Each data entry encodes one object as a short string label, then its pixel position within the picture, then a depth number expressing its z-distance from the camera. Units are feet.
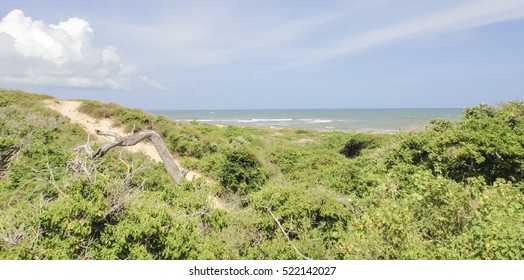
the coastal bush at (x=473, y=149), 36.60
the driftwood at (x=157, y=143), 36.32
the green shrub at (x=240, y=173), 49.78
